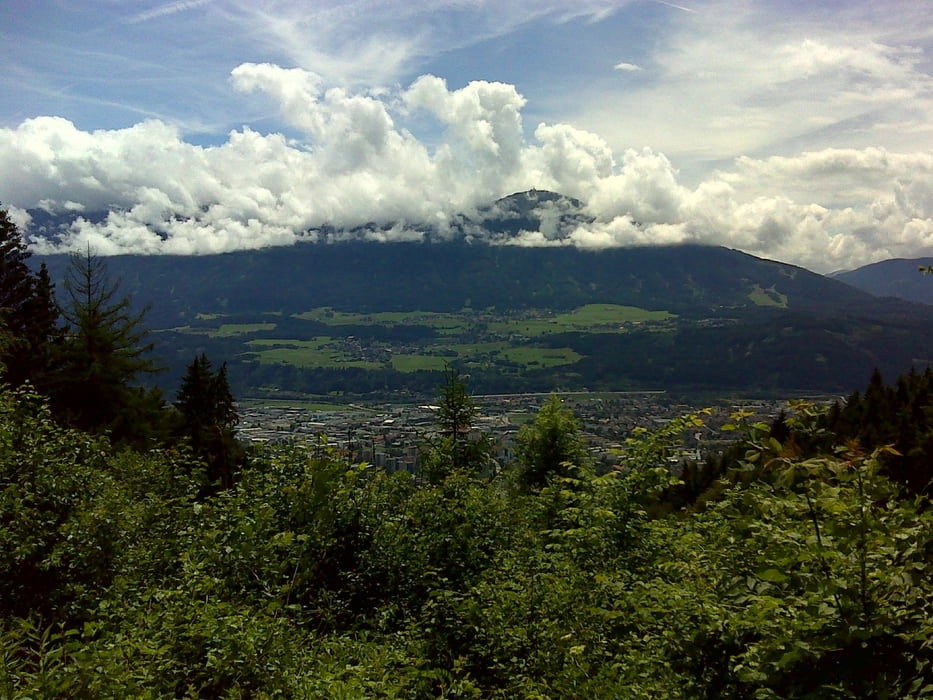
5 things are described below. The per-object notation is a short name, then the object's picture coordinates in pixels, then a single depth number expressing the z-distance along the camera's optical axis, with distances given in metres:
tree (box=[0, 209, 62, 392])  26.45
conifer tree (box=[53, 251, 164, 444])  26.91
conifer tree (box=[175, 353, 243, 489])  42.75
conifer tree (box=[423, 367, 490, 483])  23.47
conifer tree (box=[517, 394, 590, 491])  24.50
